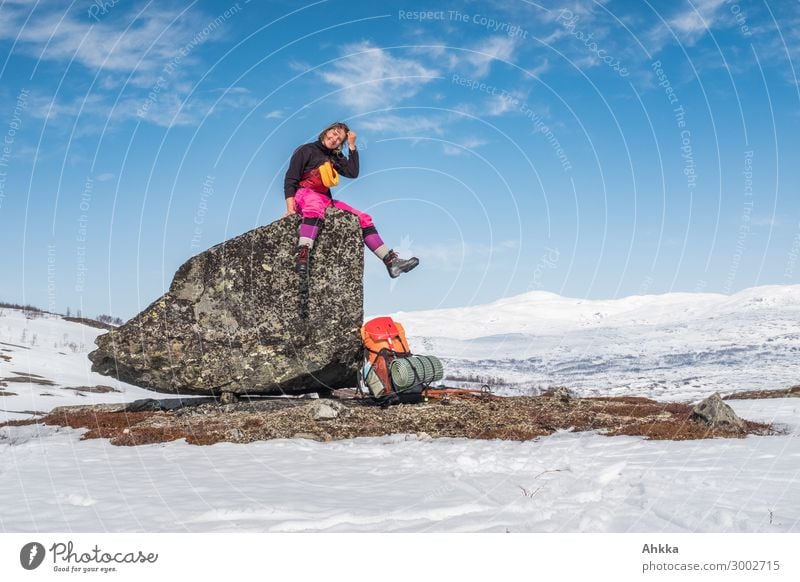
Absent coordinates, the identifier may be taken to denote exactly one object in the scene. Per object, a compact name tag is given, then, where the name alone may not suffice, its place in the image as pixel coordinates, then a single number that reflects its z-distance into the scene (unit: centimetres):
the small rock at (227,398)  1524
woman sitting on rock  1479
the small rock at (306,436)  1090
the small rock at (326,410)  1260
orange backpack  1434
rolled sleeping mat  1388
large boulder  1473
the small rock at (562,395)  1531
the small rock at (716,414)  1062
